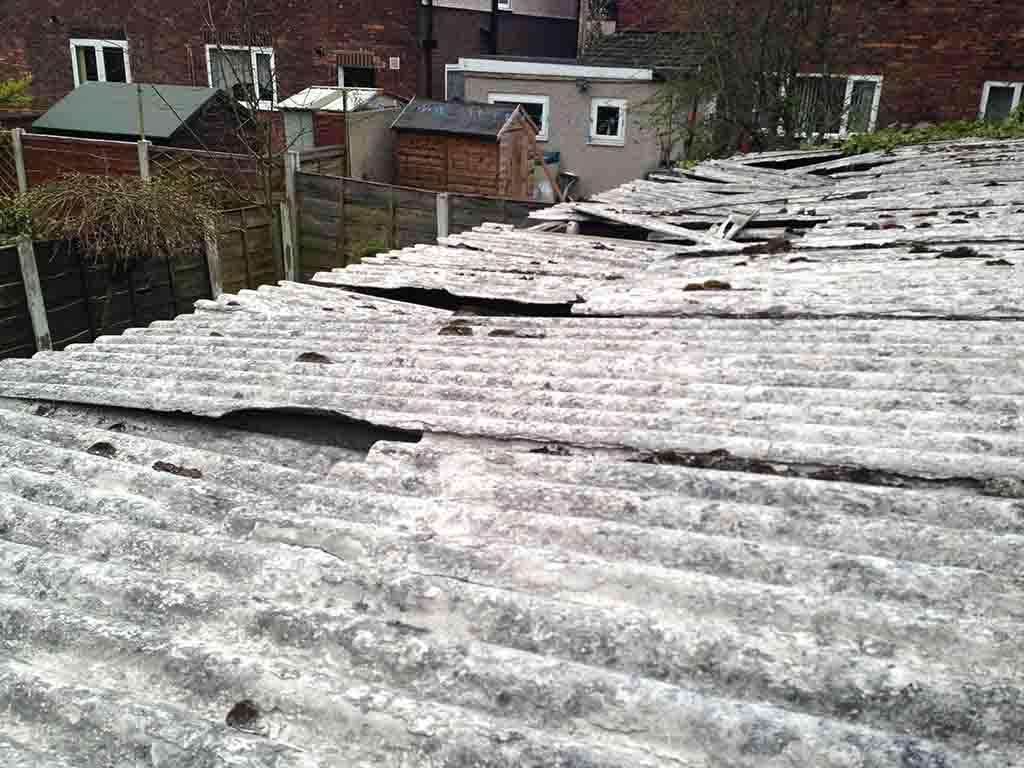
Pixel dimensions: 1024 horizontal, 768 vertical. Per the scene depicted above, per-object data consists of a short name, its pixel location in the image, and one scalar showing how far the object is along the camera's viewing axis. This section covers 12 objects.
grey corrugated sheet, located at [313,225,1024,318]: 3.59
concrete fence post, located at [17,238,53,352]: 7.30
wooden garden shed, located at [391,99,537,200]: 16.84
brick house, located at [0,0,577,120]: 21.22
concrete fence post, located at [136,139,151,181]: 13.95
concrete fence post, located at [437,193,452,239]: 11.35
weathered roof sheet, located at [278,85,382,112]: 17.07
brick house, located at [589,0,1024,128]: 16.42
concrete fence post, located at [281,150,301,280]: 12.61
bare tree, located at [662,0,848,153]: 16.28
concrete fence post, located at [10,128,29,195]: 14.51
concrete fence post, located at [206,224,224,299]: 9.25
